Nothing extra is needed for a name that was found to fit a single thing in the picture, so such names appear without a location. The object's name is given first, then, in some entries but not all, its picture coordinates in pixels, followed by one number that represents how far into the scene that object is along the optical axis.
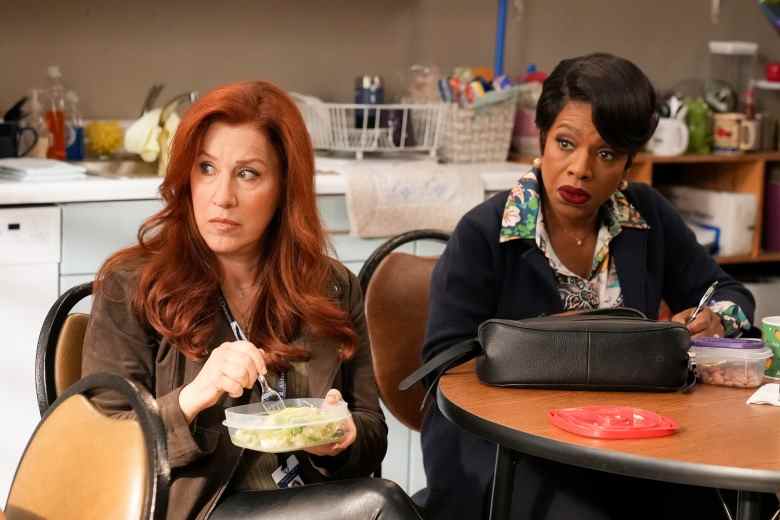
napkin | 2.71
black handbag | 2.75
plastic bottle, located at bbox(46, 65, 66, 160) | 5.16
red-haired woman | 2.58
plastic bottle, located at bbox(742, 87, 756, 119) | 6.21
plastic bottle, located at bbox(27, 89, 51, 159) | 5.07
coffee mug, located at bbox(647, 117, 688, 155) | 5.81
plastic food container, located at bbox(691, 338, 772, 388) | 2.86
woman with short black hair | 3.15
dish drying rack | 5.39
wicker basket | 5.40
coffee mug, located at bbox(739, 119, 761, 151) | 6.07
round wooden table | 2.25
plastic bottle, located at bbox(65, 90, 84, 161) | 5.23
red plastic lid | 2.41
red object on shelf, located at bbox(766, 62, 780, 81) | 6.52
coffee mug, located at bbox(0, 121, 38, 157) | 4.92
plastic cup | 3.00
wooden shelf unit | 5.72
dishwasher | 4.38
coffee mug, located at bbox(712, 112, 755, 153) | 6.05
